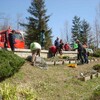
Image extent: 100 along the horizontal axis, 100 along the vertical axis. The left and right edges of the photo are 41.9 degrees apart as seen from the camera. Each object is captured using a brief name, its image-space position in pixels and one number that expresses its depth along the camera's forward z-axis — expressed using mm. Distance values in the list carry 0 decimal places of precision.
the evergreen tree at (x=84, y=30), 31644
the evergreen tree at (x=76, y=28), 32195
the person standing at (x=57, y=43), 10864
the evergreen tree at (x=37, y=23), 20955
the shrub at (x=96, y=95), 4744
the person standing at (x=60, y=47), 10964
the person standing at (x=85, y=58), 9324
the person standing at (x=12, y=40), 8330
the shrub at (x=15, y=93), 4604
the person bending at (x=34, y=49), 7430
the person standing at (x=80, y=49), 9383
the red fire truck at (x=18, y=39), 12159
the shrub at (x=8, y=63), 5525
